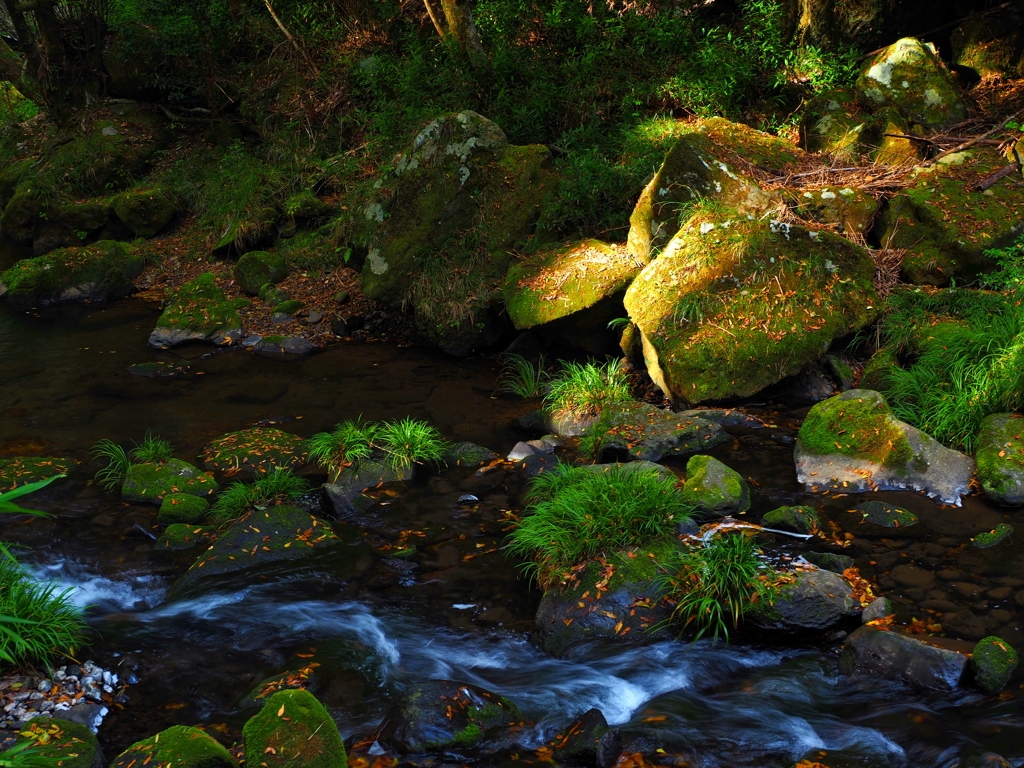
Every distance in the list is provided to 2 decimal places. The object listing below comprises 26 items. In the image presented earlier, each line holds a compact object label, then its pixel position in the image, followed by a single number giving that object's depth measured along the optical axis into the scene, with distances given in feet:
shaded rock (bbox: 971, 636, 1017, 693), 12.36
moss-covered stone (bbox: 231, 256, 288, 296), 37.96
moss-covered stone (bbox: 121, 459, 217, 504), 20.75
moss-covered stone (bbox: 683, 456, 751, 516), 17.95
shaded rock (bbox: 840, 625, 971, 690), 12.66
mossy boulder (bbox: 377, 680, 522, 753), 11.97
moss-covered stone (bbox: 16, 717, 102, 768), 11.24
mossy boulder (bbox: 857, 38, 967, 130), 30.30
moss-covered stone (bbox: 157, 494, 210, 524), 19.80
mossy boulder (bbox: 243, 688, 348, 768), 10.82
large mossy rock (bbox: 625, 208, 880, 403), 22.98
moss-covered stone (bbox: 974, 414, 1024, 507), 17.30
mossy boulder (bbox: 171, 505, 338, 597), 17.38
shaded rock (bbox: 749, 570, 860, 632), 14.12
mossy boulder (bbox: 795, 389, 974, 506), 18.38
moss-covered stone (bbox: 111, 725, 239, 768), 10.46
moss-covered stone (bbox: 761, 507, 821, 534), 17.07
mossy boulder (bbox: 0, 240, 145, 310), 39.63
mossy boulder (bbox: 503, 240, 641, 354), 26.50
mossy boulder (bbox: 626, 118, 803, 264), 26.50
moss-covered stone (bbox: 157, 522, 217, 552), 18.54
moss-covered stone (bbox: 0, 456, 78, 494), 21.29
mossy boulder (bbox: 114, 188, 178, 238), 46.09
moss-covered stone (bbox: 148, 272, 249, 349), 33.40
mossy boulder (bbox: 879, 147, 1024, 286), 24.79
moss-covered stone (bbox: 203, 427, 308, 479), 22.24
